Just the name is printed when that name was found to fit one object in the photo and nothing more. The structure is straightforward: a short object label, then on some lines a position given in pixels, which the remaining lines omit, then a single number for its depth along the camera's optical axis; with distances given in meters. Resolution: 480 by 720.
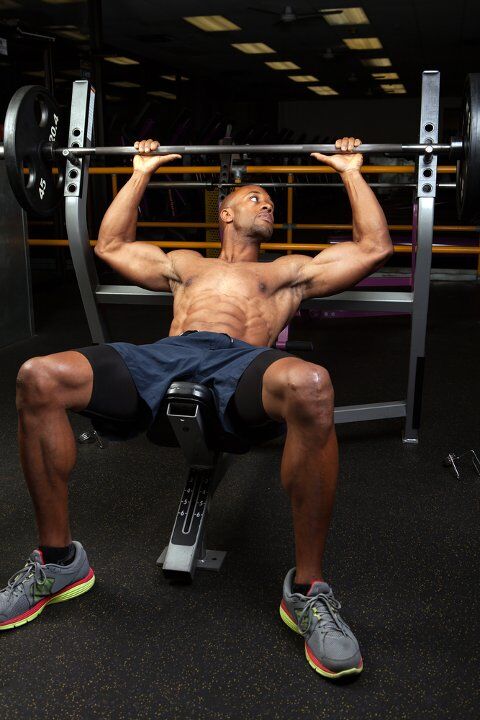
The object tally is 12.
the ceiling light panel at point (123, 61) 10.34
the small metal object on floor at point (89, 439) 2.36
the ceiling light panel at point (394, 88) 13.66
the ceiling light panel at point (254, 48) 9.58
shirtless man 1.29
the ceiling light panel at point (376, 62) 10.72
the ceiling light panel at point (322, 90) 13.77
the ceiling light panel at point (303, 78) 12.45
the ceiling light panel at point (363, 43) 9.15
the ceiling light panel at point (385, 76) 12.30
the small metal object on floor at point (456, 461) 2.08
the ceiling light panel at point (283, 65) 11.14
